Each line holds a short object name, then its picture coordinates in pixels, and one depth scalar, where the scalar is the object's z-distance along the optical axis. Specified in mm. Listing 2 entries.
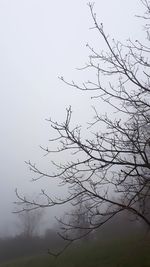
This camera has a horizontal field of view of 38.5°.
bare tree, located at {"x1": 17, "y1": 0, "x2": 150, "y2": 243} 2755
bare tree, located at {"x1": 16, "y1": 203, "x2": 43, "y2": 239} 34269
